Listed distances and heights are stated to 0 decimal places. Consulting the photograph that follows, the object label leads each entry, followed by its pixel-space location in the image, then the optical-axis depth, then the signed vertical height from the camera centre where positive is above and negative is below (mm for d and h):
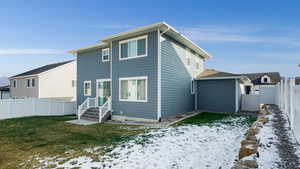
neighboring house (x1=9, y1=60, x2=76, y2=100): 18219 +517
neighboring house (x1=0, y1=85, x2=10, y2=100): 26359 -881
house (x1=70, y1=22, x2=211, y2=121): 8828 +936
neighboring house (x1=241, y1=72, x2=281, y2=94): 31859 +1763
